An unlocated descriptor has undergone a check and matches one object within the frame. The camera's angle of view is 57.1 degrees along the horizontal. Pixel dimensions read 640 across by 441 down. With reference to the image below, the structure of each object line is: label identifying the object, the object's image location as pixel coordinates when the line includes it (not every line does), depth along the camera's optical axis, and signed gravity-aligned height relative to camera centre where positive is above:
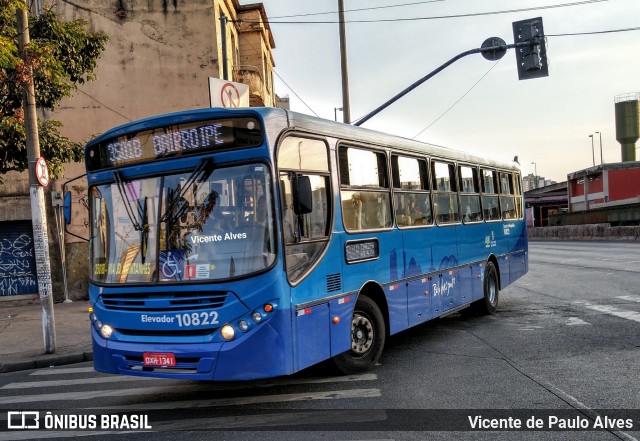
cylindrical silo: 80.12 +11.21
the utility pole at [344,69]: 17.83 +4.89
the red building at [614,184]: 56.69 +2.45
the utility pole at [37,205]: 9.62 +0.77
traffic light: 14.87 +4.26
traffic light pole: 15.70 +4.31
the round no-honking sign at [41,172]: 9.62 +1.31
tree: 10.70 +3.21
